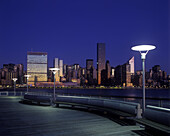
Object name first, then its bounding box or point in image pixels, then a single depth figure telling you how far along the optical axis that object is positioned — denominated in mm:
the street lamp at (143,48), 10717
